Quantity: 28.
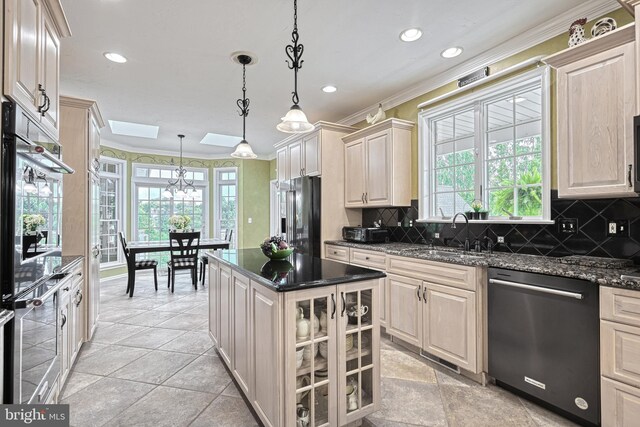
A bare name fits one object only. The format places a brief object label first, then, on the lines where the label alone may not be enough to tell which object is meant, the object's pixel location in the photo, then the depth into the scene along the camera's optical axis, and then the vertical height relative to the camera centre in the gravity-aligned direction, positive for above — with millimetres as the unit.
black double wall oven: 1312 -179
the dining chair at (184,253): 5148 -624
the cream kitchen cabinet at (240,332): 1965 -774
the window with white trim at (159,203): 6855 +311
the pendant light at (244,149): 3339 +740
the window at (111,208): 6141 +190
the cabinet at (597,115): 1818 +629
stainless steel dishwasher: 1767 -783
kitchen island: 1557 -694
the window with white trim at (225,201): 7613 +386
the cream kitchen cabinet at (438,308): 2334 -777
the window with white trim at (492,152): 2688 +630
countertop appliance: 3766 -228
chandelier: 6197 +643
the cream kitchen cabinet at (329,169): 4191 +652
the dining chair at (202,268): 5828 -966
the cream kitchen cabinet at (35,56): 1330 +814
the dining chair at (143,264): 5019 -788
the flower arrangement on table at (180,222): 5836 -96
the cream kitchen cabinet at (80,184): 2814 +306
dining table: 4879 -507
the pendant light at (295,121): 2232 +688
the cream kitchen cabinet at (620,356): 1584 -738
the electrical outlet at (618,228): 2102 -87
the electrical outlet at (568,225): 2344 -75
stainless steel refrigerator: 4160 +20
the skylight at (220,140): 6172 +1595
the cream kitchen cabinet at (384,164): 3676 +638
